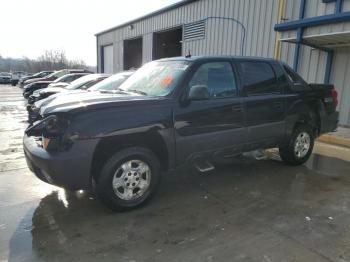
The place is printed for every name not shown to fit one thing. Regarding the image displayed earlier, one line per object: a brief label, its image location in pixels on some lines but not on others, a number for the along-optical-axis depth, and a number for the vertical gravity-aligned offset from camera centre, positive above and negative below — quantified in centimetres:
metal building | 842 +134
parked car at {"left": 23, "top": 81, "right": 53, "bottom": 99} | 1619 -113
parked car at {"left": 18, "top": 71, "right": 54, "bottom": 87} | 2978 -102
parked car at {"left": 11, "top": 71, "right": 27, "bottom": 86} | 3887 -172
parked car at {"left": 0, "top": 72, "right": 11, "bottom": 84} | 4241 -204
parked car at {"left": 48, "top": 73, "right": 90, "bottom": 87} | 1500 -56
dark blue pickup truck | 349 -67
